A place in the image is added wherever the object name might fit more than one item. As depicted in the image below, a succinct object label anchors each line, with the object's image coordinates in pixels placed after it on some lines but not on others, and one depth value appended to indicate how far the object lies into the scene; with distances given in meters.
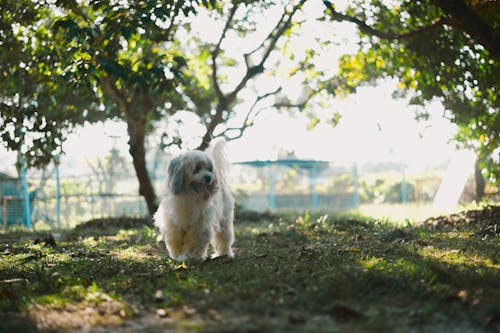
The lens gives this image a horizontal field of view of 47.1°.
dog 6.30
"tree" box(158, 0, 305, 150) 11.82
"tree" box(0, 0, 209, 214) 6.64
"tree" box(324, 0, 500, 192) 6.57
